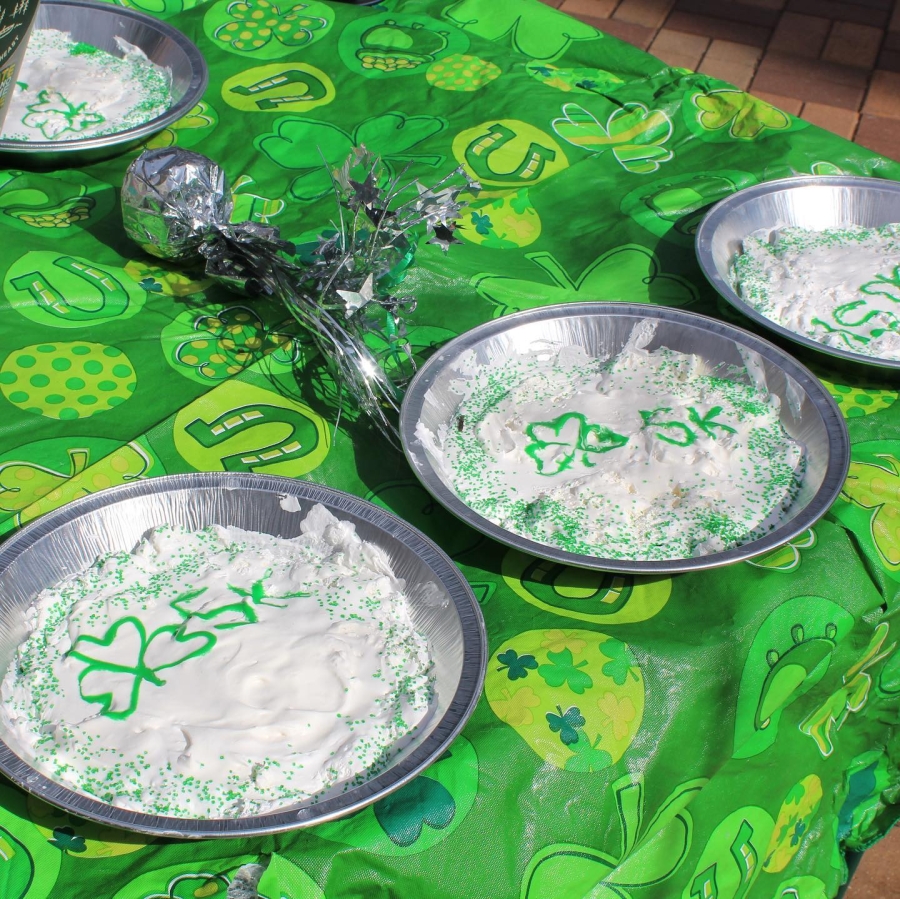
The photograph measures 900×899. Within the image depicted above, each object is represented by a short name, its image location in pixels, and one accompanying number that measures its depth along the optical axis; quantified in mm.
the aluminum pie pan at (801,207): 1482
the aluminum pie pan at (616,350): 978
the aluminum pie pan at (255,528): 750
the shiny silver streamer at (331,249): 1187
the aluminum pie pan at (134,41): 1562
